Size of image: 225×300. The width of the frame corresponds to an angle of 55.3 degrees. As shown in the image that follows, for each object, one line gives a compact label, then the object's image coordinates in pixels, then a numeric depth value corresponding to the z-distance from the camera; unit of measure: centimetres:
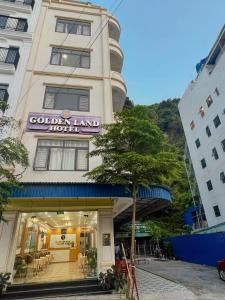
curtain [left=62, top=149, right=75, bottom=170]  1074
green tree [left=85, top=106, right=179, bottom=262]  776
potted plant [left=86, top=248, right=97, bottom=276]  970
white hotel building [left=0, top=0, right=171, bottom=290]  927
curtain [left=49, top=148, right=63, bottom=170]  1063
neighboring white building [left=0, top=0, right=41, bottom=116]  1226
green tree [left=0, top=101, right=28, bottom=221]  724
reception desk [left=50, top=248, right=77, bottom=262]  1573
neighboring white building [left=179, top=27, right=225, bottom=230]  2212
